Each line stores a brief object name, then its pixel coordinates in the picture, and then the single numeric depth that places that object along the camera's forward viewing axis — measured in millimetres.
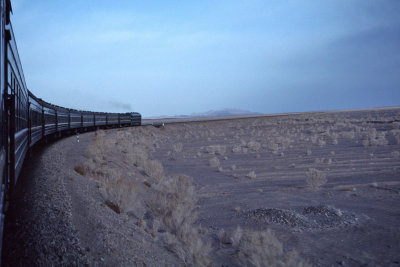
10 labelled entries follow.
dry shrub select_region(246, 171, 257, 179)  18820
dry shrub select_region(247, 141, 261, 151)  30156
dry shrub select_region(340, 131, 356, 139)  35150
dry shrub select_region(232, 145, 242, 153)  28984
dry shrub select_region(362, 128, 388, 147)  29019
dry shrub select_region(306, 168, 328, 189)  16234
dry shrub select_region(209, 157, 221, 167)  22812
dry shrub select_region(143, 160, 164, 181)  18012
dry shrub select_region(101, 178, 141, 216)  9875
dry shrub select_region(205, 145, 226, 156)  28575
